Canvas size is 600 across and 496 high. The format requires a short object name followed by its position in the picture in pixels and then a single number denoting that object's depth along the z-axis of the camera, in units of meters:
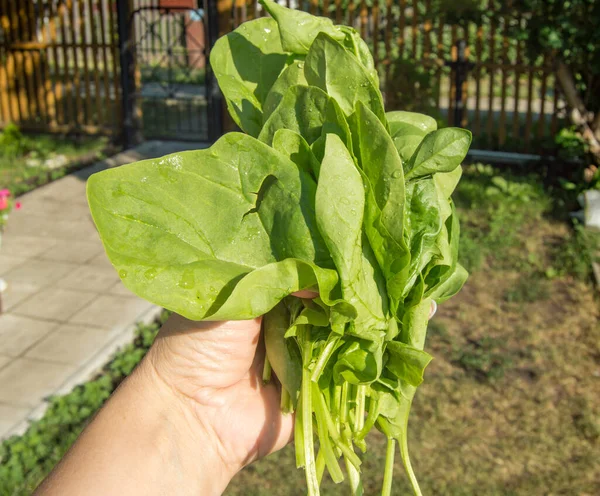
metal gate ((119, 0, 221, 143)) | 8.61
